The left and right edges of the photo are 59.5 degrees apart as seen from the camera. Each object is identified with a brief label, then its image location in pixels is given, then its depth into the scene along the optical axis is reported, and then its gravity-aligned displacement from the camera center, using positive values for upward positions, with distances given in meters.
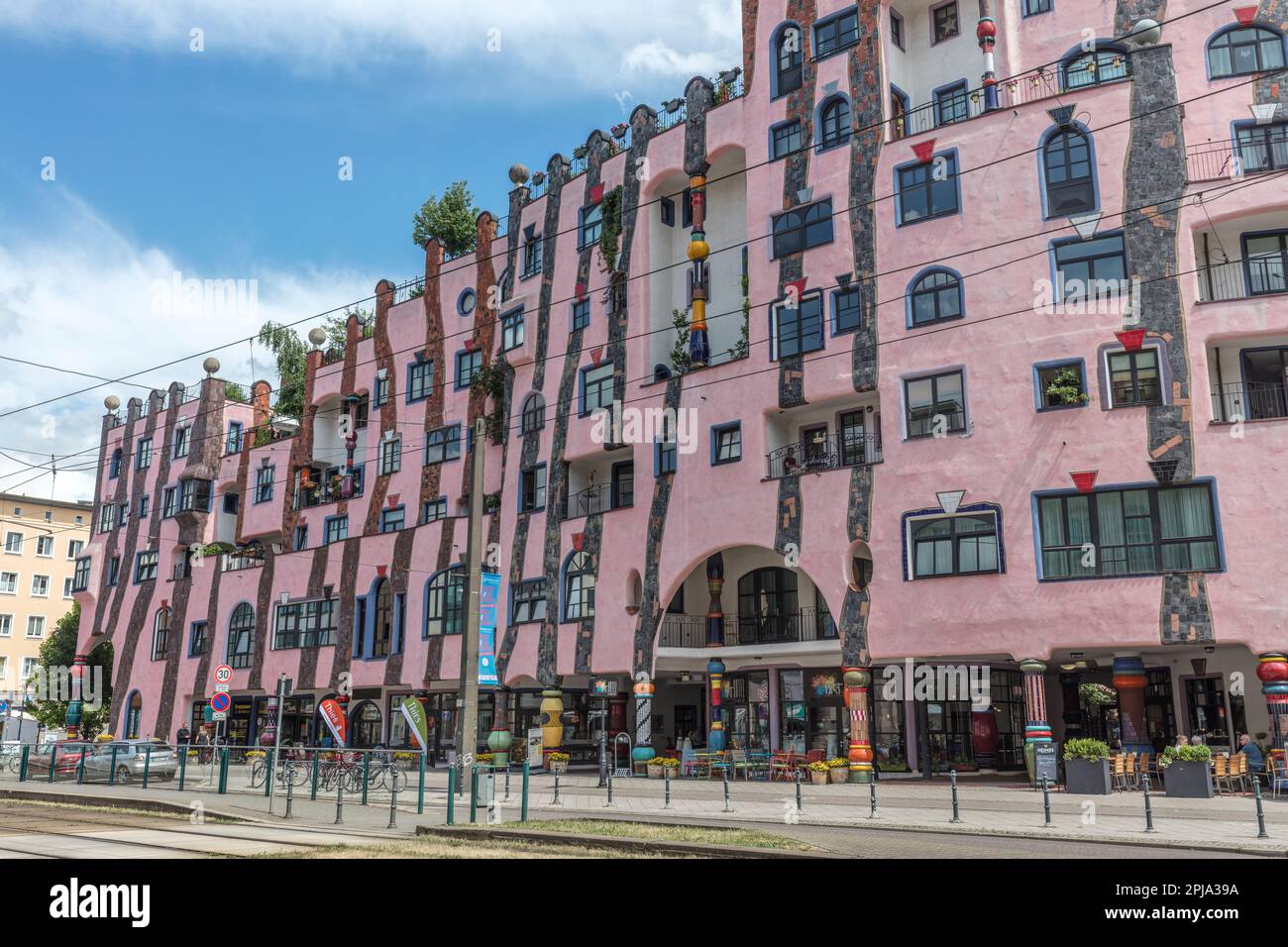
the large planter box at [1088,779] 25.70 -1.25
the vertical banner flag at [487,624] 24.22 +2.06
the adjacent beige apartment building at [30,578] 79.88 +10.30
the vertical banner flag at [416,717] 22.50 +0.09
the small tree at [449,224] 61.34 +26.59
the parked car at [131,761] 25.77 -0.93
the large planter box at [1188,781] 24.22 -1.24
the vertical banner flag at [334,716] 26.99 +0.12
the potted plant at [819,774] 30.94 -1.38
